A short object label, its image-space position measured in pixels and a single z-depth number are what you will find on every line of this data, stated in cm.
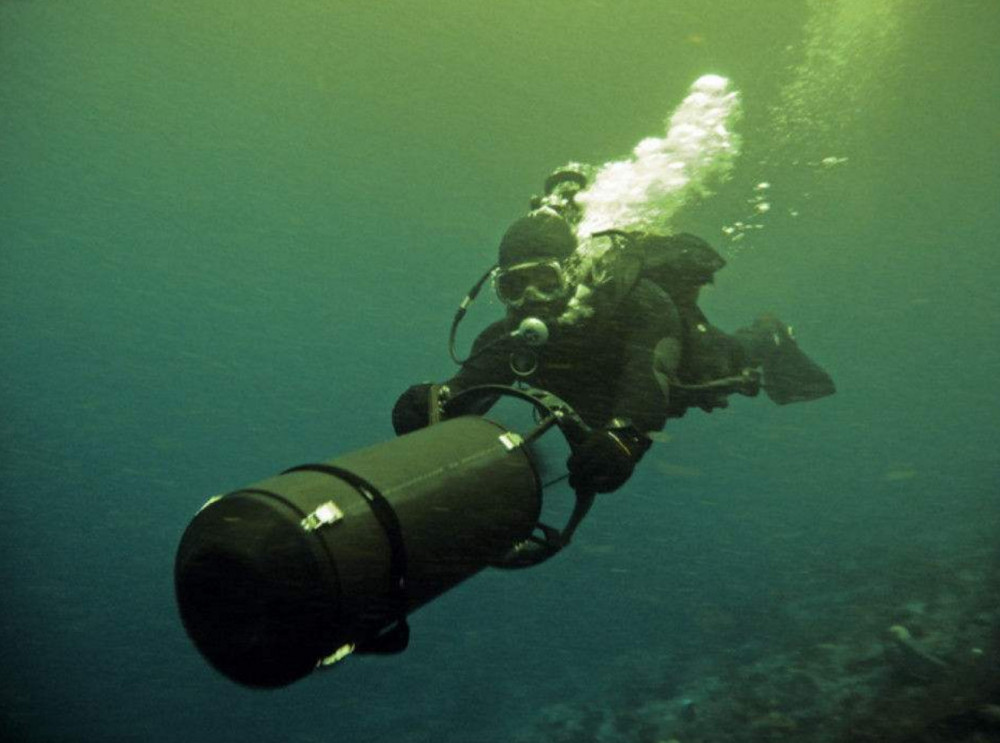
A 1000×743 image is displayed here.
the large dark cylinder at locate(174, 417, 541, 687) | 150
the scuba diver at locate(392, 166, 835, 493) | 304
